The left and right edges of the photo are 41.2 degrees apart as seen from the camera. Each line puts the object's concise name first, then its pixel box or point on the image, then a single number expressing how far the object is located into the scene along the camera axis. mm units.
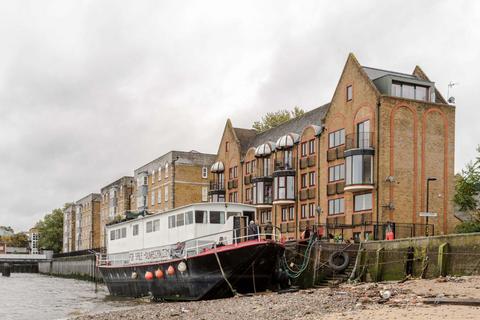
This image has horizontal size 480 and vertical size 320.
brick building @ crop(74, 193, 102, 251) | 120188
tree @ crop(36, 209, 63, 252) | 157750
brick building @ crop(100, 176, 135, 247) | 99812
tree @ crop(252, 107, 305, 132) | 80312
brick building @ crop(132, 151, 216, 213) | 78062
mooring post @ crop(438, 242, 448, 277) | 27550
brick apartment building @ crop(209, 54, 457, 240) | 45719
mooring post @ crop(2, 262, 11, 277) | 108312
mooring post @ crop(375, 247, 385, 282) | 31453
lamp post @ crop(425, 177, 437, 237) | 46075
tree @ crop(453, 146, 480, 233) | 47125
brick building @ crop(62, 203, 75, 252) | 138625
